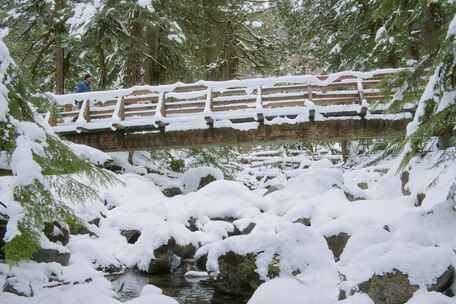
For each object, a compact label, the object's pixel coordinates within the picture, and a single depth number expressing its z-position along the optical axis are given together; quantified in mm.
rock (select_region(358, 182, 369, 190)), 14645
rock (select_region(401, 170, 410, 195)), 9645
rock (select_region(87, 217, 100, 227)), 10527
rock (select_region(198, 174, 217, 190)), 15328
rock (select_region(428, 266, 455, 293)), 6207
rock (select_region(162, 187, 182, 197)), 14922
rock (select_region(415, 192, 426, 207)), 8658
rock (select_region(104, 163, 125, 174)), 15822
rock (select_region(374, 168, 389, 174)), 15481
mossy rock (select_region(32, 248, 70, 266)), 6445
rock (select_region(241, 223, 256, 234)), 10500
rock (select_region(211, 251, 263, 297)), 8008
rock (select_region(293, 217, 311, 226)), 10458
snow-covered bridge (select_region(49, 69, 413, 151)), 12992
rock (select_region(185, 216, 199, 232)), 11430
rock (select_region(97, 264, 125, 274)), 8969
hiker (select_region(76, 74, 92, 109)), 15141
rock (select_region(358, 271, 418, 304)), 6195
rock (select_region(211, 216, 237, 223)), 11578
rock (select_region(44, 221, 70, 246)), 7417
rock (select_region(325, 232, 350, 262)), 8766
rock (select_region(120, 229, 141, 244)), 10713
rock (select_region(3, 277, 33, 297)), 5082
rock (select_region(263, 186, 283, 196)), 14031
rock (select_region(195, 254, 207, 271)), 9523
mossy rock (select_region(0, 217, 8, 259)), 5609
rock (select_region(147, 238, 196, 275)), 9353
